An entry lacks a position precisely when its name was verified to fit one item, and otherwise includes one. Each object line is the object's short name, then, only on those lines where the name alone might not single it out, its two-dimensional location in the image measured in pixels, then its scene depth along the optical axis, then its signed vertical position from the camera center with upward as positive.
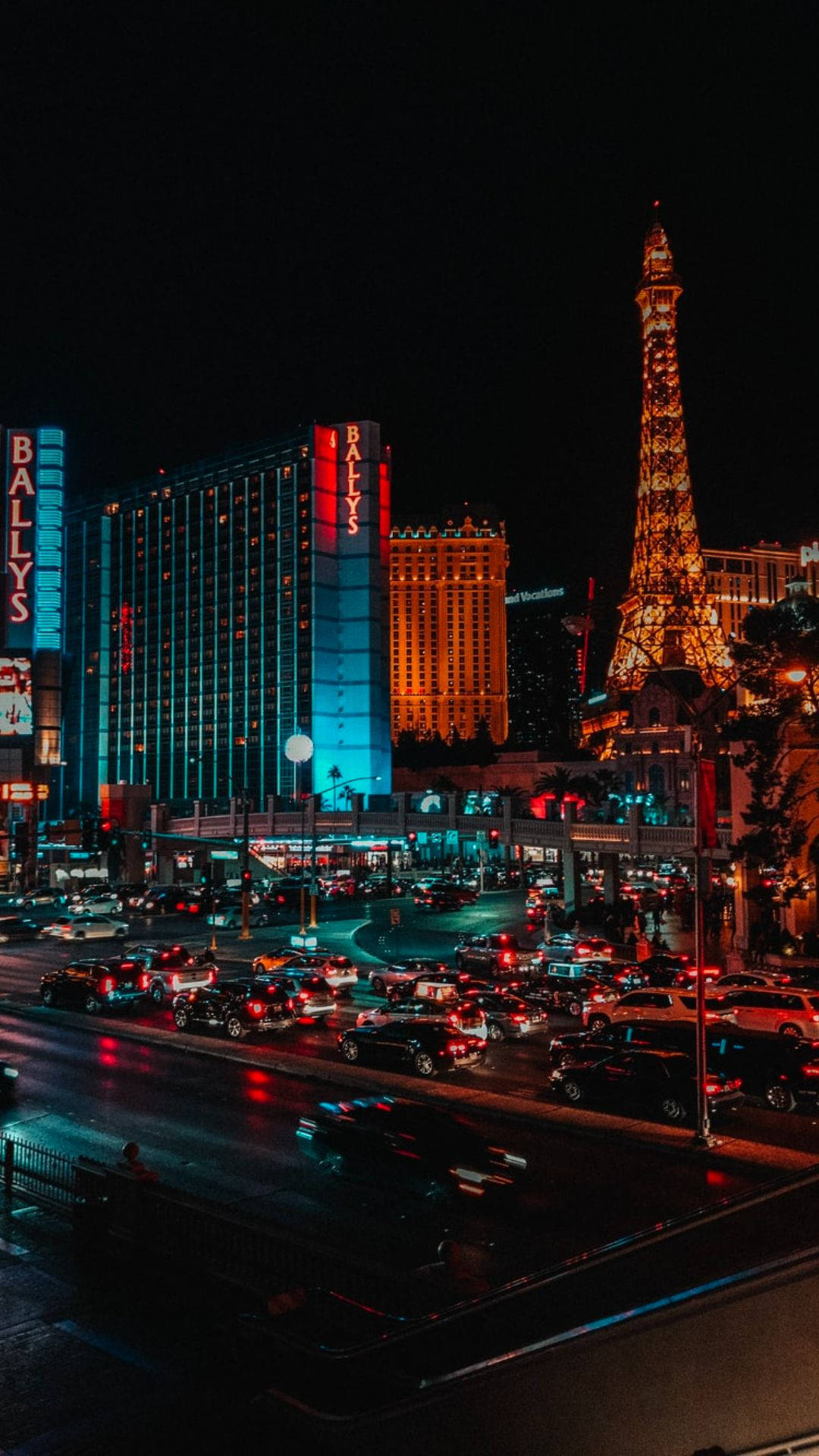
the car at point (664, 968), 35.44 -6.12
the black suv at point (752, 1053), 22.11 -5.55
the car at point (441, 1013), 27.72 -5.70
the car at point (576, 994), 32.90 -6.35
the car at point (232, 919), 62.56 -7.39
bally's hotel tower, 134.62 +22.32
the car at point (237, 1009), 29.77 -5.92
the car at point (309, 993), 32.34 -5.99
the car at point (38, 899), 74.55 -7.40
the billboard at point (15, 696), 92.38 +8.08
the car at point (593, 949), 42.00 -6.27
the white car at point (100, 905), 68.88 -7.07
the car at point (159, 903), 70.75 -7.17
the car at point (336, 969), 37.81 -6.16
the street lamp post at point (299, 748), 91.69 +3.52
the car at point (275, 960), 39.91 -6.24
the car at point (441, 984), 32.28 -5.83
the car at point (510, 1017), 30.09 -6.25
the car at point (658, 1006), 30.31 -6.04
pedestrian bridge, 58.22 -2.77
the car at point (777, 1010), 27.88 -5.78
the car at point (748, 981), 32.97 -5.86
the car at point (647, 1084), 20.77 -5.72
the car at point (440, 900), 68.00 -6.91
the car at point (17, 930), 57.16 -7.09
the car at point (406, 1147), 16.20 -5.48
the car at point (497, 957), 42.50 -6.61
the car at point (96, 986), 34.22 -6.12
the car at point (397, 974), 37.41 -6.27
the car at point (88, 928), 56.56 -7.00
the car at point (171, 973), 36.06 -6.01
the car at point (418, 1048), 24.50 -5.80
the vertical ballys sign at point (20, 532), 106.88 +25.36
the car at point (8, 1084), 22.21 -5.88
